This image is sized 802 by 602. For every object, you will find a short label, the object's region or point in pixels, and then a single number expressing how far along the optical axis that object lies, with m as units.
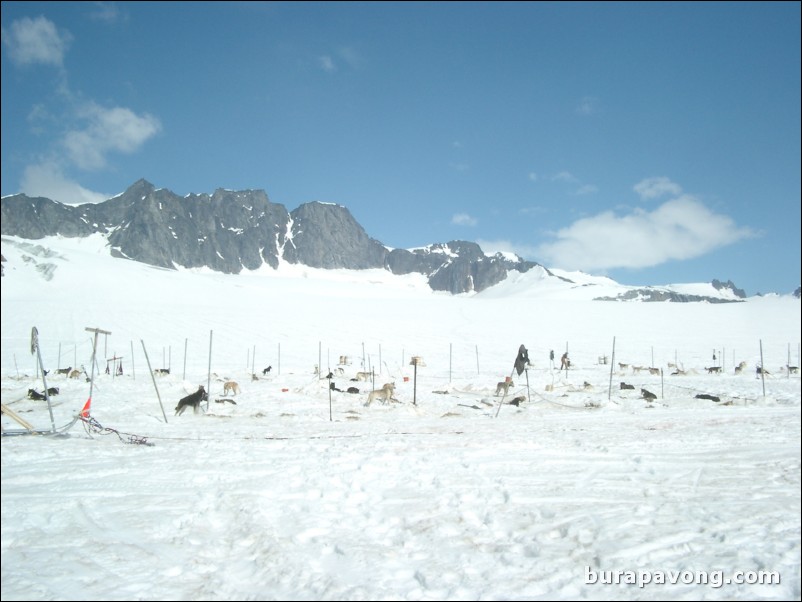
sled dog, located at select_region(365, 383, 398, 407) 14.38
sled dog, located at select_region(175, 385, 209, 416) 12.55
